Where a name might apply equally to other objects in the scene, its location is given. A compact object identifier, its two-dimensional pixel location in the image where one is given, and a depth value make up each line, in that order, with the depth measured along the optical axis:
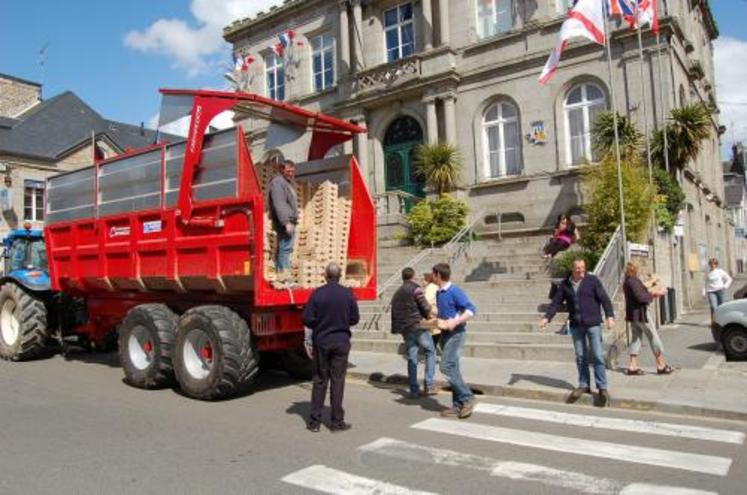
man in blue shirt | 7.55
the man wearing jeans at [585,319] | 8.20
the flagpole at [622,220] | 12.53
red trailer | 8.38
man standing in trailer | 8.48
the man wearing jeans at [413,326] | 8.81
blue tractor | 11.84
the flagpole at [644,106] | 16.97
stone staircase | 11.42
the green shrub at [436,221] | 19.48
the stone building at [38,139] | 31.19
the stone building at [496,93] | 19.81
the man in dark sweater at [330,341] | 6.92
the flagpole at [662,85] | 18.69
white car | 10.77
